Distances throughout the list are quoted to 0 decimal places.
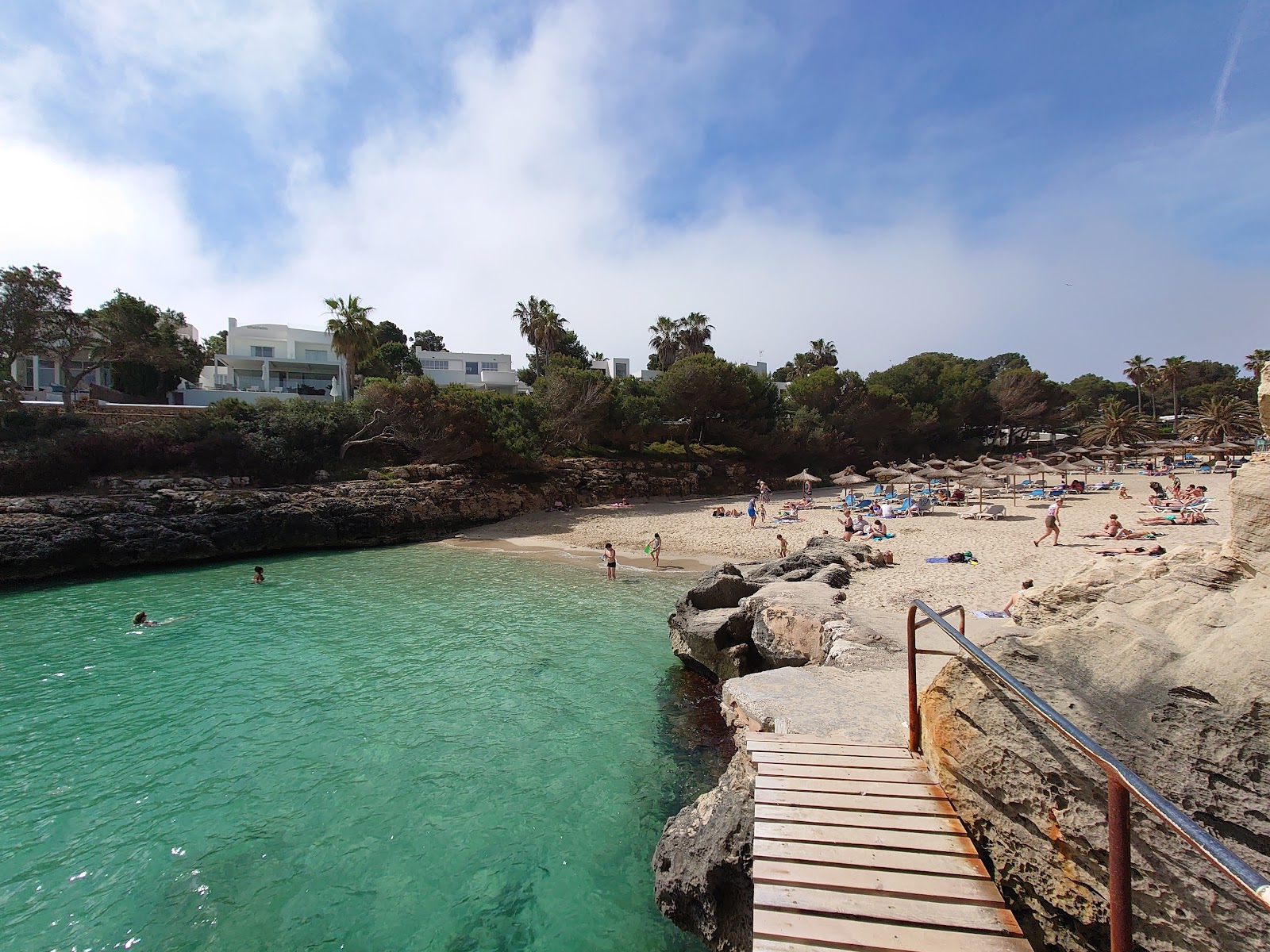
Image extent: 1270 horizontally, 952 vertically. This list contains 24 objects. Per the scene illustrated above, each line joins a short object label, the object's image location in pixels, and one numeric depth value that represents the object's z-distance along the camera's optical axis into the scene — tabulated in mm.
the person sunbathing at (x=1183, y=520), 20609
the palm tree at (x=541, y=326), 57344
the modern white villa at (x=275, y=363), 52469
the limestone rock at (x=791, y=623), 9195
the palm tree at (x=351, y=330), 39625
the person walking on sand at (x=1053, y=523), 18188
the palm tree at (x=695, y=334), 64062
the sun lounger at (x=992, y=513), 24938
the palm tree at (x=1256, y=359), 52856
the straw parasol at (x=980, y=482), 26928
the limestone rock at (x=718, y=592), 12398
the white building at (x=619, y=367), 80456
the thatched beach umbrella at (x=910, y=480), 34844
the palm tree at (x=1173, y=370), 64125
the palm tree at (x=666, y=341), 65000
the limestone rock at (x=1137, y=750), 3021
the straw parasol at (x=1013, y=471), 31391
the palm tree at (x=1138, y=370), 68500
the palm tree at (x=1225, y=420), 47125
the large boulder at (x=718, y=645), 10289
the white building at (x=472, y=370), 60531
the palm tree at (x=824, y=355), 70812
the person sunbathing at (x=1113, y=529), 18938
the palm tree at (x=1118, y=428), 53594
